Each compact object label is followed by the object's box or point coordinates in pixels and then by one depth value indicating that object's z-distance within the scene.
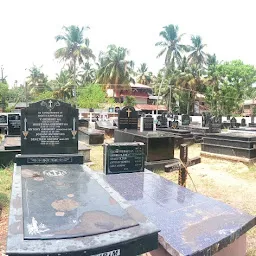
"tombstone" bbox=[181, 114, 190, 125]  18.81
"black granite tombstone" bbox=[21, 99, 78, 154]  5.12
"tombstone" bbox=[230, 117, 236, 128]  22.84
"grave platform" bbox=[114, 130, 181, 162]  8.15
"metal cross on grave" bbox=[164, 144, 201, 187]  4.73
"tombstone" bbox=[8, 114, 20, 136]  9.91
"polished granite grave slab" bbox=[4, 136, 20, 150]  7.42
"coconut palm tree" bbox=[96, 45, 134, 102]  40.03
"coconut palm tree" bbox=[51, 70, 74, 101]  45.19
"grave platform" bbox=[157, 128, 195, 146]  13.59
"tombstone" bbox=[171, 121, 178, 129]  15.36
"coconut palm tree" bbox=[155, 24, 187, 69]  39.81
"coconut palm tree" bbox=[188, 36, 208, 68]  45.53
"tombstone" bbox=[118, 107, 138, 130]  10.64
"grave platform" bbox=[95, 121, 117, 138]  15.82
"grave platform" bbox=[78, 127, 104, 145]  12.78
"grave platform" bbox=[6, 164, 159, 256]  2.10
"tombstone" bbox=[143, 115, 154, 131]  11.62
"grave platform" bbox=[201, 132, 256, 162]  9.20
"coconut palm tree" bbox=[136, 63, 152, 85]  58.84
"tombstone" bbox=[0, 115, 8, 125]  17.69
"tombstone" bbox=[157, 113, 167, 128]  17.02
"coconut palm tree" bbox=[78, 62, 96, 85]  53.19
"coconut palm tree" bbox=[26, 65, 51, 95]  52.90
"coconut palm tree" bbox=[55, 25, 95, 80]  38.75
